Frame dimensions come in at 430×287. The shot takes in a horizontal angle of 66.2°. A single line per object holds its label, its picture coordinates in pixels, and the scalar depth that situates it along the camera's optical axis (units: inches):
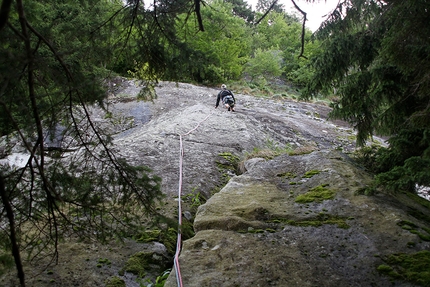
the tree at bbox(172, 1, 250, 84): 798.2
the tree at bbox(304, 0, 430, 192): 134.0
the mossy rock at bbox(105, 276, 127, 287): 123.3
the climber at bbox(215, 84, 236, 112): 504.1
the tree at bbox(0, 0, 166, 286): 79.4
